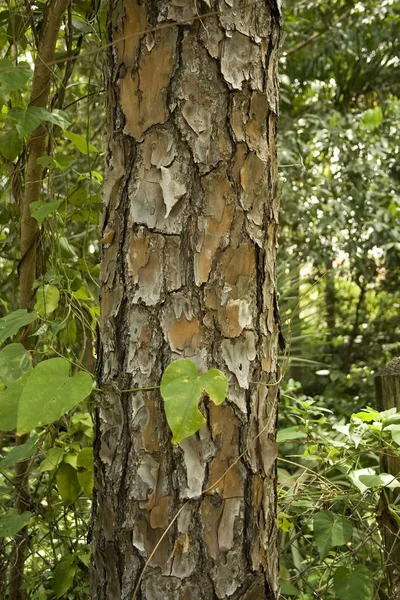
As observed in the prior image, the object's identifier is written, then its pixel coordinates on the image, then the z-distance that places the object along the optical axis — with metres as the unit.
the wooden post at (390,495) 1.30
